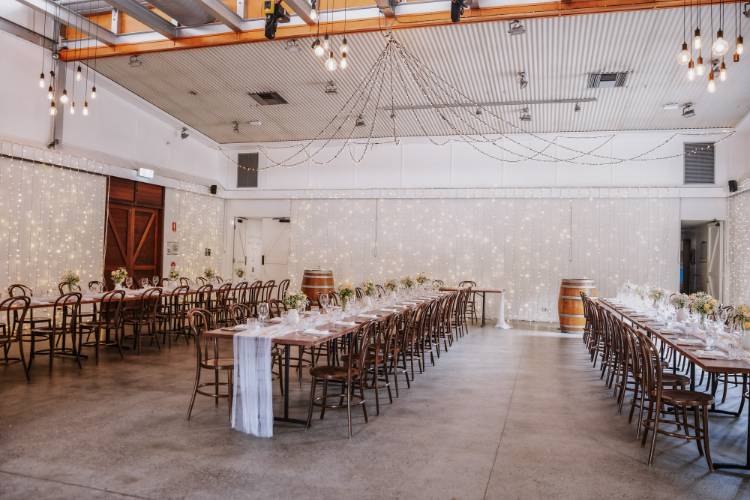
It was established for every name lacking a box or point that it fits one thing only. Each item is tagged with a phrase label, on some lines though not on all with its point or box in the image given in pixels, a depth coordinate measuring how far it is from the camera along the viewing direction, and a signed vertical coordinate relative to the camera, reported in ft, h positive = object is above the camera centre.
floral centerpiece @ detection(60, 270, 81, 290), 23.62 -1.06
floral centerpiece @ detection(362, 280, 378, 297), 22.55 -1.25
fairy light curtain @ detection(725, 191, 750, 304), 30.94 +1.14
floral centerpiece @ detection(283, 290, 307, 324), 15.87 -1.35
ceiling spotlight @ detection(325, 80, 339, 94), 28.76 +9.63
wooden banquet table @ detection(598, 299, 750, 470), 11.32 -2.19
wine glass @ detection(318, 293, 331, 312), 18.28 -1.42
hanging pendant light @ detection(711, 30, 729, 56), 12.12 +5.16
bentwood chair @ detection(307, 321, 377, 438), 13.59 -3.09
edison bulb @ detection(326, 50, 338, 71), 16.52 +6.23
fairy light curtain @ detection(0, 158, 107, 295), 25.18 +1.65
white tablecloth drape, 13.09 -3.22
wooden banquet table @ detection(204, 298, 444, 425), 13.64 -2.08
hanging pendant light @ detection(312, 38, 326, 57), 16.26 +6.81
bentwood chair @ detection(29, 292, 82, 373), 19.59 -2.94
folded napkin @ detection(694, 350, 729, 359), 12.66 -2.14
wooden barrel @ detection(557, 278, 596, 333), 32.04 -2.44
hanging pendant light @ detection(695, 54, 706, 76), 13.45 +5.22
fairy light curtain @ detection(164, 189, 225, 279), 37.50 +2.14
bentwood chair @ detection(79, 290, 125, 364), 21.03 -2.83
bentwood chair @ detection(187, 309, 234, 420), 14.34 -2.98
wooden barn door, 32.35 +1.85
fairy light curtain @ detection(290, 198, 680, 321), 36.04 +1.59
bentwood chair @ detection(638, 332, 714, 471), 11.81 -3.13
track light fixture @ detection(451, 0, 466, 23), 19.48 +9.60
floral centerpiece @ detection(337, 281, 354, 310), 18.69 -1.23
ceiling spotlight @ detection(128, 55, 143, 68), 26.53 +9.98
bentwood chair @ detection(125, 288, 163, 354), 23.50 -2.80
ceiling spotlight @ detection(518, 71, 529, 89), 26.66 +9.59
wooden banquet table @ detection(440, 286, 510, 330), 34.09 -3.05
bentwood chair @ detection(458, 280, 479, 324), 36.65 -2.89
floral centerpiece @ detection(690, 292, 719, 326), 16.40 -1.22
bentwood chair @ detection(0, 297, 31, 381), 17.87 -2.89
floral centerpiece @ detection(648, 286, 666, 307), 23.98 -1.31
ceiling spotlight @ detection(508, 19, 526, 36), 21.30 +9.62
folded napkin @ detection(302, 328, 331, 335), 14.84 -2.05
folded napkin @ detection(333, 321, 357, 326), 16.84 -2.03
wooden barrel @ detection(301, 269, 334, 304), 36.27 -1.59
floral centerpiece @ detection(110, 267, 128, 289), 26.16 -1.02
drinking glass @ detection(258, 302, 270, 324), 14.89 -1.50
